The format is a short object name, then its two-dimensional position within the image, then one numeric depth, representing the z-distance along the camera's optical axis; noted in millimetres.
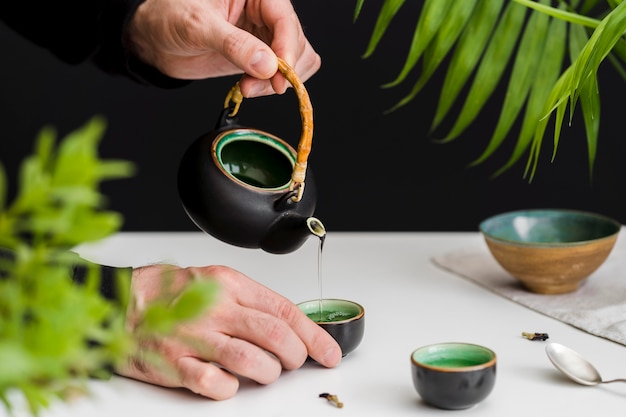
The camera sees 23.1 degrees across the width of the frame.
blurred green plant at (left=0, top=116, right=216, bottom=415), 459
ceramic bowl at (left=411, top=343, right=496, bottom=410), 1188
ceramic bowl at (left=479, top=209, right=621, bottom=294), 1439
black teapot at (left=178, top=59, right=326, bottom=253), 1318
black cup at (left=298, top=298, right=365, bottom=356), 1295
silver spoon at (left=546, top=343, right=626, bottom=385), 1249
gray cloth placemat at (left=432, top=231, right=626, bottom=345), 1374
